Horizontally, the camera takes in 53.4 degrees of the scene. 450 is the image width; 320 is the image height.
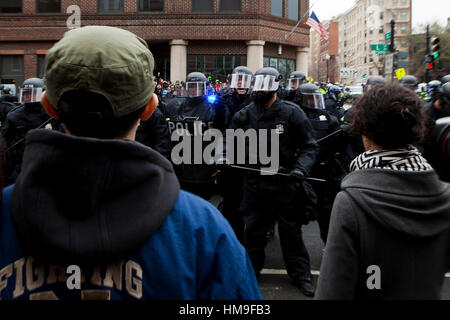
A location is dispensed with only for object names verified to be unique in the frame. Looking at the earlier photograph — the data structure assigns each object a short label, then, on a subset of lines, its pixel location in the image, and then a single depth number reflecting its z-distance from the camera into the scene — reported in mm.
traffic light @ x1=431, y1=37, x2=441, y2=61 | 17594
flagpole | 28011
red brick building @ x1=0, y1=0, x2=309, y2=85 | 26891
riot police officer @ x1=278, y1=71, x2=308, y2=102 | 8273
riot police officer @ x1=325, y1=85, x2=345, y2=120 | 8094
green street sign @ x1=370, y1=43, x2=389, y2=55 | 18772
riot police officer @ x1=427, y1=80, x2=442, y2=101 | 11996
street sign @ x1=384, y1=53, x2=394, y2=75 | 13523
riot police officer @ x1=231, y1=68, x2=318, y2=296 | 4617
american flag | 24511
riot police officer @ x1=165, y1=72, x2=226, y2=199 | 6367
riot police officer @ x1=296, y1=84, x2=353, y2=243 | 5188
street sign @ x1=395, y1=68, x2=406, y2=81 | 15539
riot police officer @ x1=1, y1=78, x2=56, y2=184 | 5871
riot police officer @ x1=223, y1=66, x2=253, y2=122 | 7336
